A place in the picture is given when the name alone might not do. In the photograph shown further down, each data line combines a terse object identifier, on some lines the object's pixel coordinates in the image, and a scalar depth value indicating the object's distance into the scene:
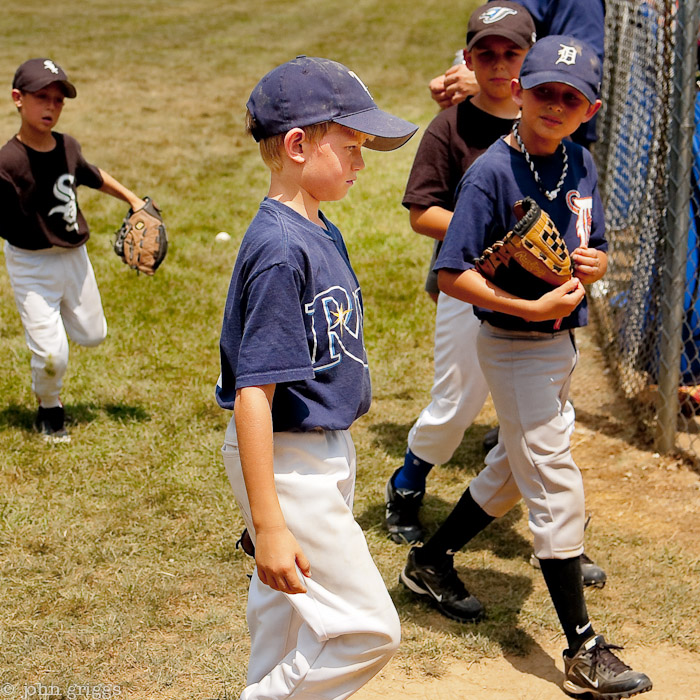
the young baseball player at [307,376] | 2.14
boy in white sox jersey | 4.69
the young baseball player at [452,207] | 3.61
